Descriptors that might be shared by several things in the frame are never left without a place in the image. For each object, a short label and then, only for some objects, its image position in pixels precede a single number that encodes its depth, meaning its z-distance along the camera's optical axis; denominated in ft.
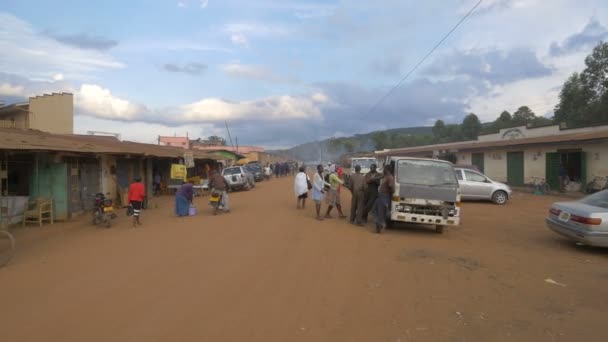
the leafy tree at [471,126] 258.98
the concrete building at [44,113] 89.56
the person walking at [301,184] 50.88
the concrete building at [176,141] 212.64
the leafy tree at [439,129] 296.75
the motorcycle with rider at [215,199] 50.57
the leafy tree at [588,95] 144.46
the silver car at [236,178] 91.25
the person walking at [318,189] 44.83
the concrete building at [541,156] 71.72
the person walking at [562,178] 76.74
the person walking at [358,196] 40.37
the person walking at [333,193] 43.42
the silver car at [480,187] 62.69
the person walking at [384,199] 36.06
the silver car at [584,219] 28.25
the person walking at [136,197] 42.29
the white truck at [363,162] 75.76
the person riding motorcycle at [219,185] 50.29
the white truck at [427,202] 35.45
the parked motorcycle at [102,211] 42.55
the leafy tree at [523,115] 222.48
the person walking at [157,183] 84.94
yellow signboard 71.87
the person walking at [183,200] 50.11
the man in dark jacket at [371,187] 39.32
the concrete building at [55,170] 40.40
